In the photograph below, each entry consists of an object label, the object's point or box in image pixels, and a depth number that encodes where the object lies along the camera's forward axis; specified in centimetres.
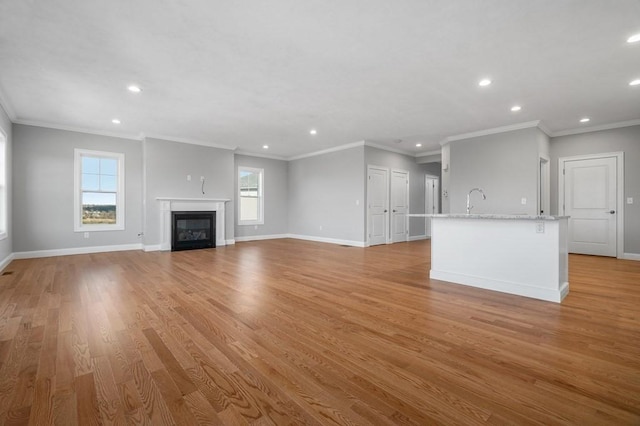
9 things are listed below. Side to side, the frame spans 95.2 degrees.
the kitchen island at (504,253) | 318
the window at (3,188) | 488
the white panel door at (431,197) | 983
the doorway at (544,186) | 610
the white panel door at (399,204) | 850
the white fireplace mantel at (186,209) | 686
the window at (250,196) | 886
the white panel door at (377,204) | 778
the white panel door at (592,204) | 592
